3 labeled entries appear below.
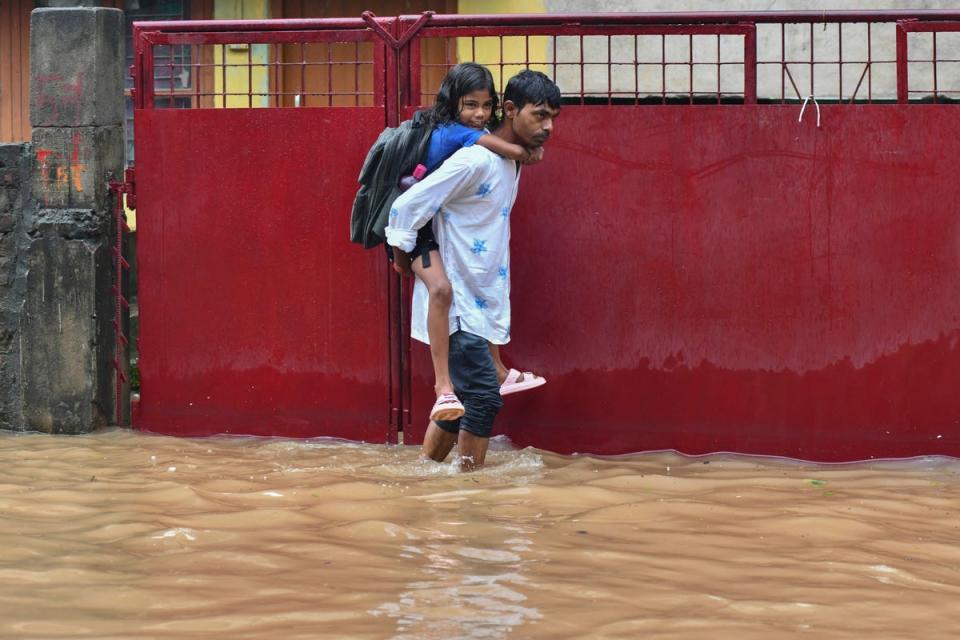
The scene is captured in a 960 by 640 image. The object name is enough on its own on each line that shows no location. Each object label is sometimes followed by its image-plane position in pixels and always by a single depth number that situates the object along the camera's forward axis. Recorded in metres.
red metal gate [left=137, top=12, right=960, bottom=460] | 11.81
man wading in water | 10.69
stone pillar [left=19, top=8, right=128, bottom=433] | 12.92
